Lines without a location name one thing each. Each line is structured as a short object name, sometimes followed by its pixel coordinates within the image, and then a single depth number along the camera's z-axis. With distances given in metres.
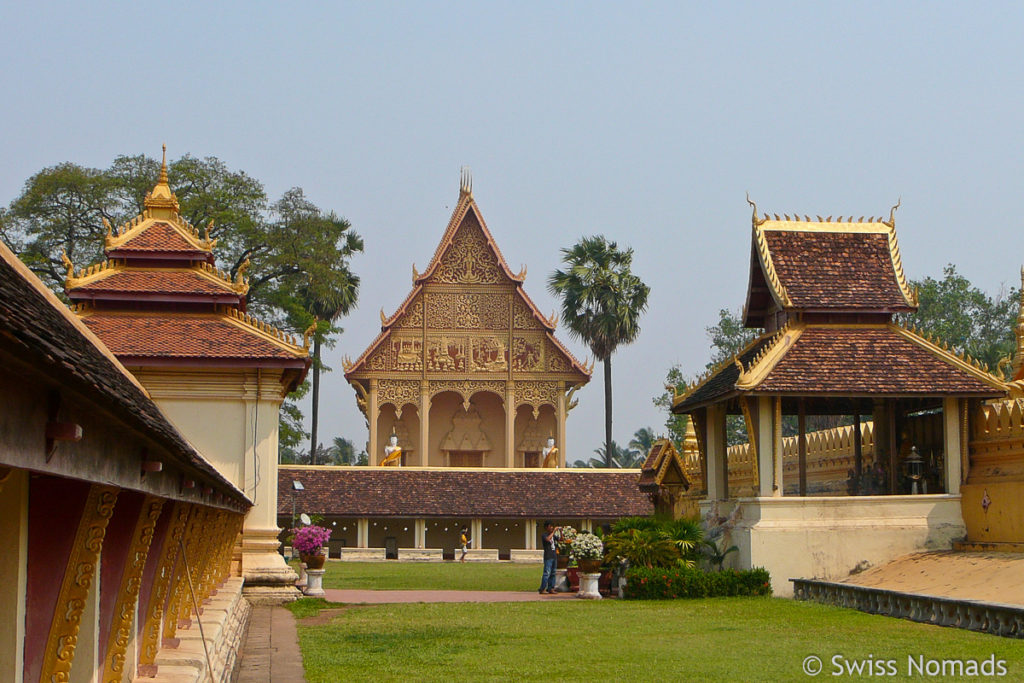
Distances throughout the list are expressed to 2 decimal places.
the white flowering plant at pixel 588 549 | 22.42
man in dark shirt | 23.84
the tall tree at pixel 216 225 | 41.16
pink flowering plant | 23.22
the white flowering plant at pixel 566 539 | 23.29
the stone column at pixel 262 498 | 21.28
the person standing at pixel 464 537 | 41.78
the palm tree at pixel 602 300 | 53.84
